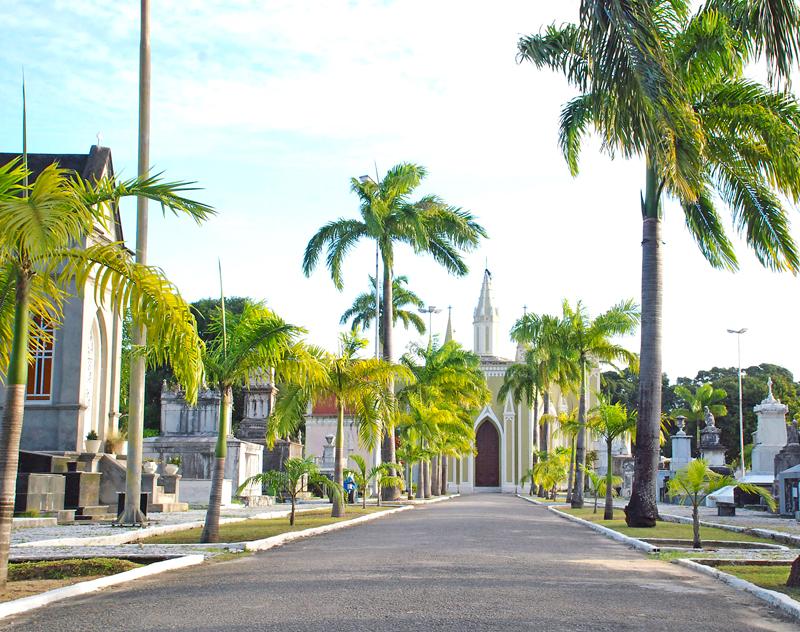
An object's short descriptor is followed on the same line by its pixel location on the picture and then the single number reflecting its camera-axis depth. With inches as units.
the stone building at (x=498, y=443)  3189.0
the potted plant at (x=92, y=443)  925.8
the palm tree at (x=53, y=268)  350.3
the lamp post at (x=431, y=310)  2348.5
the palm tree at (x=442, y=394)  1619.1
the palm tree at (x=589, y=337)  1285.7
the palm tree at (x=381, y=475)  1175.2
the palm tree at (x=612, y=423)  981.8
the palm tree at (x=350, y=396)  879.7
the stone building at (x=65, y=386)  906.1
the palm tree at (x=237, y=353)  580.7
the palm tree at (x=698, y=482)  583.2
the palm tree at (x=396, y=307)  2041.1
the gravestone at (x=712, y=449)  1573.2
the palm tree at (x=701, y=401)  2736.2
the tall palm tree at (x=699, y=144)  495.2
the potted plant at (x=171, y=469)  1057.5
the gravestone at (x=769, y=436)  1320.1
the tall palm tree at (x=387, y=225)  1390.3
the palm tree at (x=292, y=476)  807.7
